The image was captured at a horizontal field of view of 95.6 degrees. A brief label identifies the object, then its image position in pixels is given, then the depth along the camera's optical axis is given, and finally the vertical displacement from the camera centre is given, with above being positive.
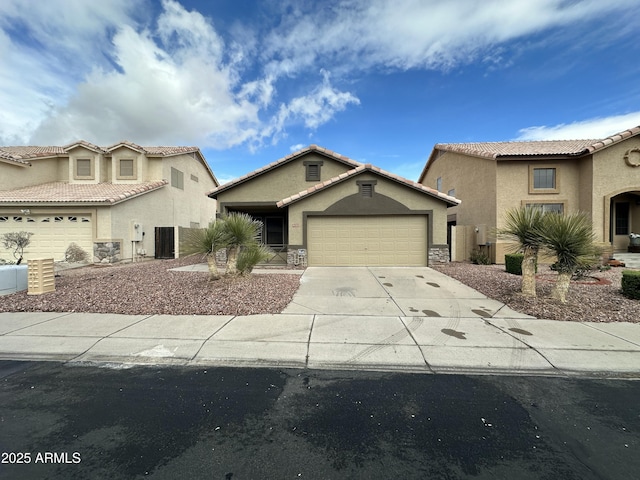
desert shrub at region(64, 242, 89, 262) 13.71 -0.74
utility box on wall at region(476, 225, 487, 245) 15.49 +0.09
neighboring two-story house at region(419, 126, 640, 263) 14.03 +2.63
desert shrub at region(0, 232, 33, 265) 10.72 -0.01
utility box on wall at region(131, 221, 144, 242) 15.31 +0.33
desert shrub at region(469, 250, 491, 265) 14.65 -1.11
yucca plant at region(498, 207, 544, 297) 7.34 -0.05
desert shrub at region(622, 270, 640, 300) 7.13 -1.22
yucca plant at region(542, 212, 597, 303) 6.71 -0.22
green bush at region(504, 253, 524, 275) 11.05 -1.06
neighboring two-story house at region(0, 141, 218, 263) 13.91 +2.17
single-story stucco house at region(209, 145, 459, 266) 13.20 +0.69
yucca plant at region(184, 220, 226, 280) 8.35 -0.09
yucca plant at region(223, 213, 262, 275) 8.73 +0.08
